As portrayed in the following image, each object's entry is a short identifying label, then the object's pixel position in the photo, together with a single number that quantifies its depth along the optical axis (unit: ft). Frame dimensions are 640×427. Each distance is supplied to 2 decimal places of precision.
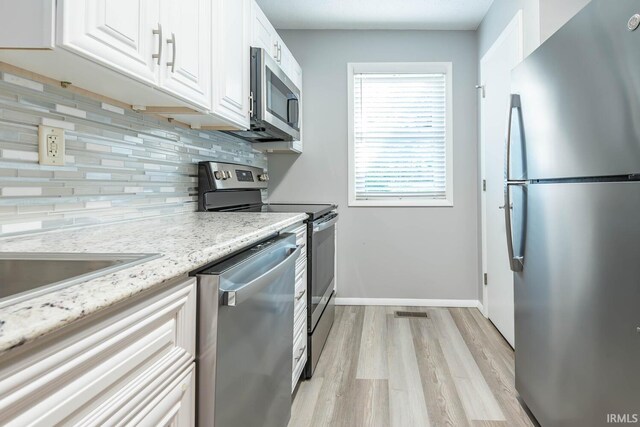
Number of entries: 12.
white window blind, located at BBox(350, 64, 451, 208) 11.45
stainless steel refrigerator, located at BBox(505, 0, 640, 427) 3.53
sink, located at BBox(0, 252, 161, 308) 2.60
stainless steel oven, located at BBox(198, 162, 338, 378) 7.01
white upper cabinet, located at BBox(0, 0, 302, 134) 2.77
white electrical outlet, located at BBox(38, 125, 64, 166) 3.72
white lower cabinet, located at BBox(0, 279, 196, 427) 1.39
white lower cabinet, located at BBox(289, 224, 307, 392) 5.96
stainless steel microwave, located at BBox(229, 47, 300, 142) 6.93
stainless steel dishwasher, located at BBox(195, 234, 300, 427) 2.76
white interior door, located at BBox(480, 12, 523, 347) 8.45
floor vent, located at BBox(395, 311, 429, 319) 10.50
